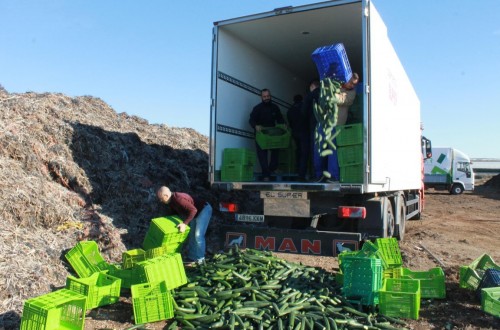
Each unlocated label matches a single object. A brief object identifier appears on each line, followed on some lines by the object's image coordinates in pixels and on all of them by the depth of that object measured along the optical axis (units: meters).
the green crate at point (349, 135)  6.39
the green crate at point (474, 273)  5.50
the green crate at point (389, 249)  6.16
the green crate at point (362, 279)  4.69
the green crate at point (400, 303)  4.58
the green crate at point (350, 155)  6.36
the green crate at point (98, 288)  4.64
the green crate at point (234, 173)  7.38
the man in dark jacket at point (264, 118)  8.09
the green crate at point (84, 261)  5.72
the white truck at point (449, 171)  26.34
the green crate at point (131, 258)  5.72
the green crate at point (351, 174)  6.33
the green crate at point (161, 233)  6.00
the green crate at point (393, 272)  5.45
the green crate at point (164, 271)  4.68
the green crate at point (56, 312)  3.72
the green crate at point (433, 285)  5.30
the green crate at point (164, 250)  5.69
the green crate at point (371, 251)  5.18
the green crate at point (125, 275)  5.15
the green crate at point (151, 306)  4.36
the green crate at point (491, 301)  4.60
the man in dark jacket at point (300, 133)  7.71
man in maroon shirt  6.47
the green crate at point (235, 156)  7.45
